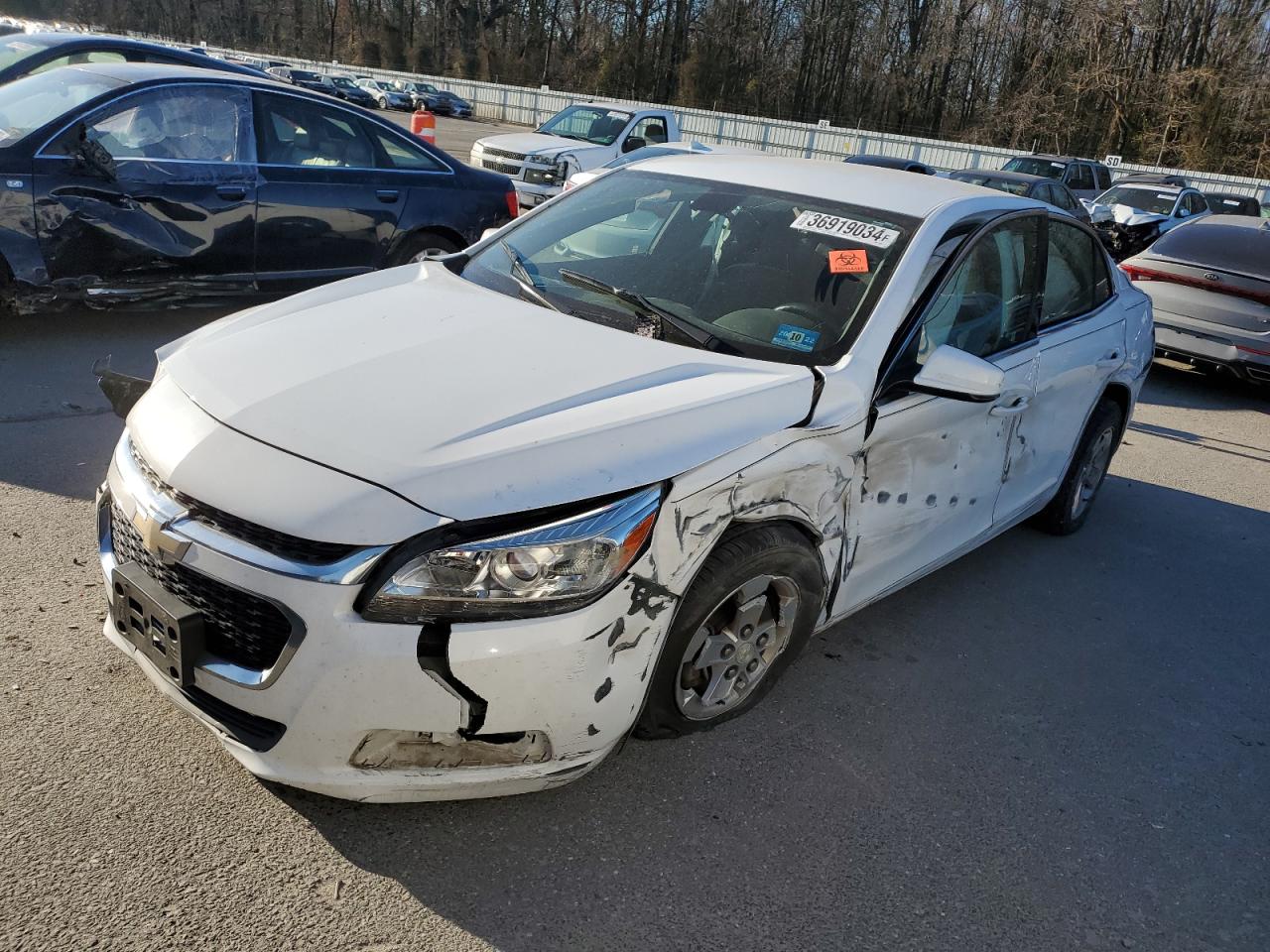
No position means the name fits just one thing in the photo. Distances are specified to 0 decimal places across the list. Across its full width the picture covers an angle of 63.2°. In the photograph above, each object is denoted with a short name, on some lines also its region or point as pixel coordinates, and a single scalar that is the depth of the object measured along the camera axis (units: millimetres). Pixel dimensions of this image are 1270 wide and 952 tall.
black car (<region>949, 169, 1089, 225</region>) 16062
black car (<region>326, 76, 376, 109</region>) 44841
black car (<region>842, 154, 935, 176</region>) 18172
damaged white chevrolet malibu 2295
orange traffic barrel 13188
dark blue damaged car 5836
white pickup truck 14062
